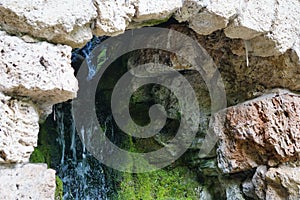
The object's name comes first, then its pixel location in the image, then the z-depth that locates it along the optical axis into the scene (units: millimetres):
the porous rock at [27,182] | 999
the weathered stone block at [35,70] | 1024
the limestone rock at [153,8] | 1201
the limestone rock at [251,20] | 1391
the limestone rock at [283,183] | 1549
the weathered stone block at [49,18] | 1034
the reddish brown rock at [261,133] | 1611
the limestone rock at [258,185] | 1646
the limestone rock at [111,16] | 1144
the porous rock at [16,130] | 1010
